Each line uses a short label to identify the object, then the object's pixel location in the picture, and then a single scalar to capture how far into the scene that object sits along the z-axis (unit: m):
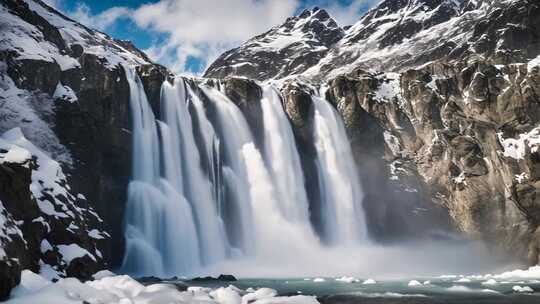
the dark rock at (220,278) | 41.28
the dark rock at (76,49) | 74.88
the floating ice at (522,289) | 33.76
